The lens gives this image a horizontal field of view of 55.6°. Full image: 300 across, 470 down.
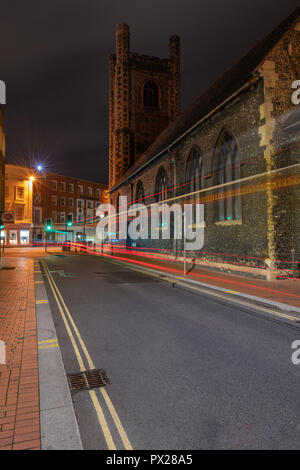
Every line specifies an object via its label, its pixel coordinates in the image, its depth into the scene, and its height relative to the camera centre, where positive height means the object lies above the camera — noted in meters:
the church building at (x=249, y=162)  12.52 +4.16
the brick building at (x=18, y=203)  44.97 +5.85
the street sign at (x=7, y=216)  17.22 +1.38
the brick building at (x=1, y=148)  17.02 +5.78
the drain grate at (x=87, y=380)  3.63 -1.88
